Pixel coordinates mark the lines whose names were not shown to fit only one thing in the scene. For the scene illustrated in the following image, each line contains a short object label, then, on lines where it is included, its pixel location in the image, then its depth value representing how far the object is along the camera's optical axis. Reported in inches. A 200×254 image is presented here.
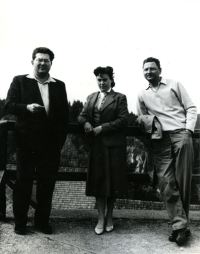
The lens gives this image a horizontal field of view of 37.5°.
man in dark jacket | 109.7
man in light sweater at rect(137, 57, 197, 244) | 110.1
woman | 115.6
